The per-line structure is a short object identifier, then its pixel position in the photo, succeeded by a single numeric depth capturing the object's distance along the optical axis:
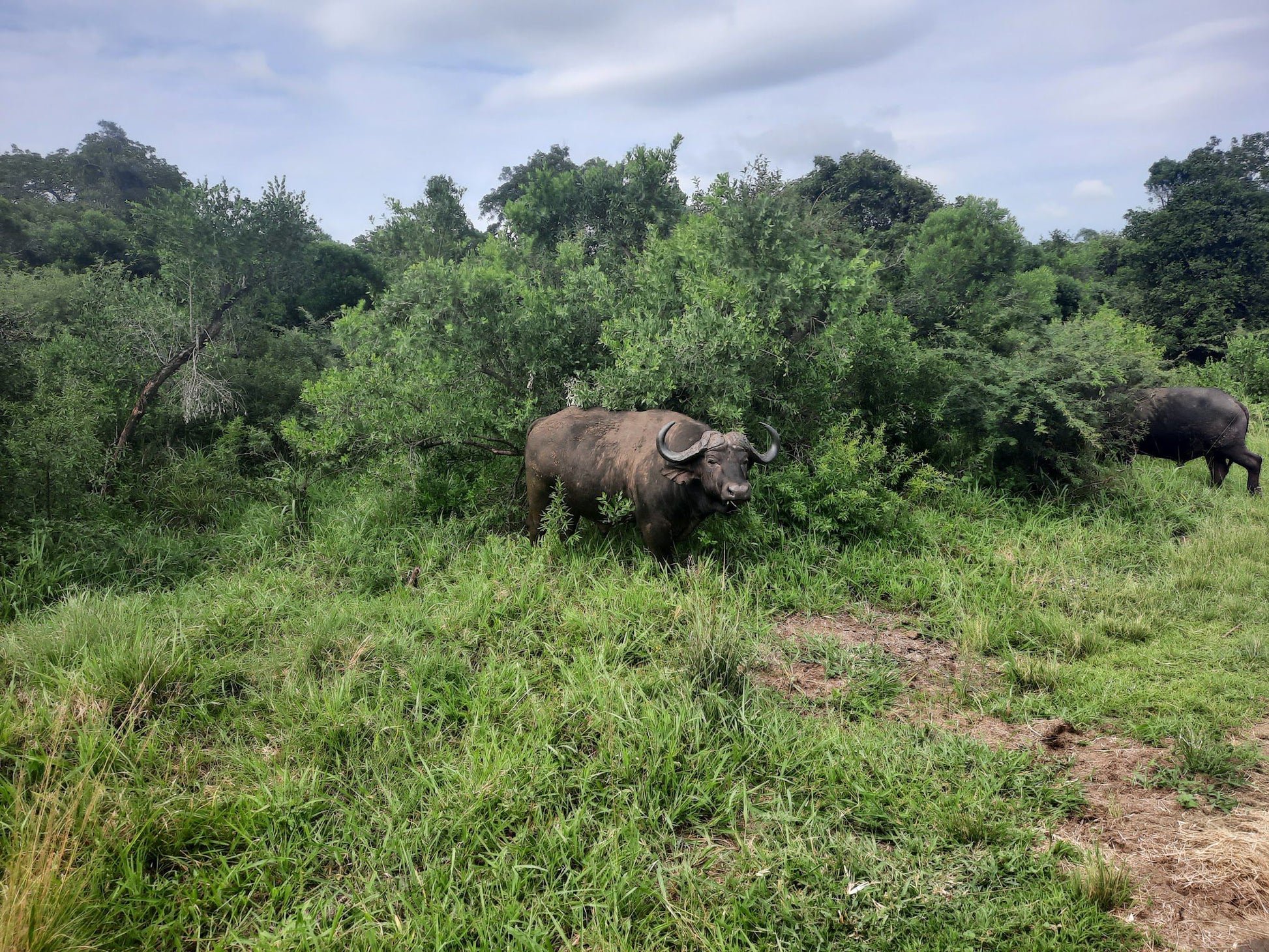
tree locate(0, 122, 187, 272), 14.79
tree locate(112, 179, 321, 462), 8.71
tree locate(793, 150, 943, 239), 25.86
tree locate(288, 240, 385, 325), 18.27
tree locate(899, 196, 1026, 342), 10.30
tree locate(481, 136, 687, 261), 18.72
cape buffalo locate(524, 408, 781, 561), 5.01
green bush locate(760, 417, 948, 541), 6.15
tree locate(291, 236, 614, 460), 6.70
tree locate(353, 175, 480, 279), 17.77
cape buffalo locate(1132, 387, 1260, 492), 7.34
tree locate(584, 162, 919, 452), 6.21
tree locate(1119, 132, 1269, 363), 18.05
